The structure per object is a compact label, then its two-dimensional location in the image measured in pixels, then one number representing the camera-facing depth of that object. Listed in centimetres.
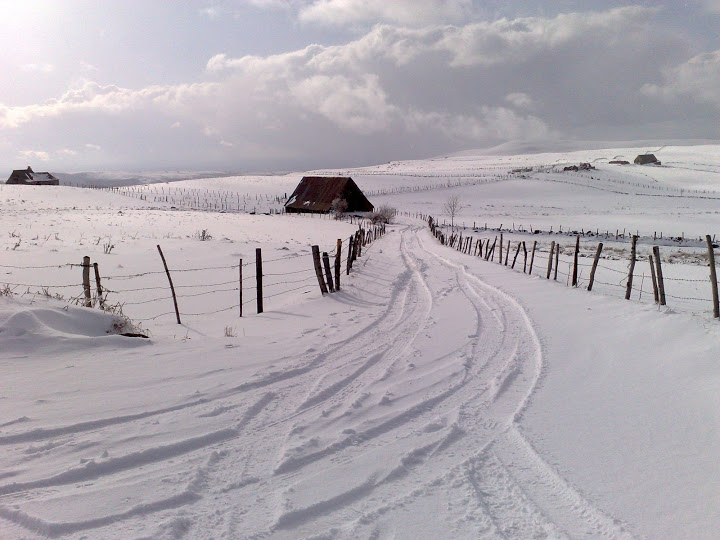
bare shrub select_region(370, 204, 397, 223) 5417
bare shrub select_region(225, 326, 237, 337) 851
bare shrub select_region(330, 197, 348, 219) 5638
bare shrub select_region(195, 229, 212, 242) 2314
